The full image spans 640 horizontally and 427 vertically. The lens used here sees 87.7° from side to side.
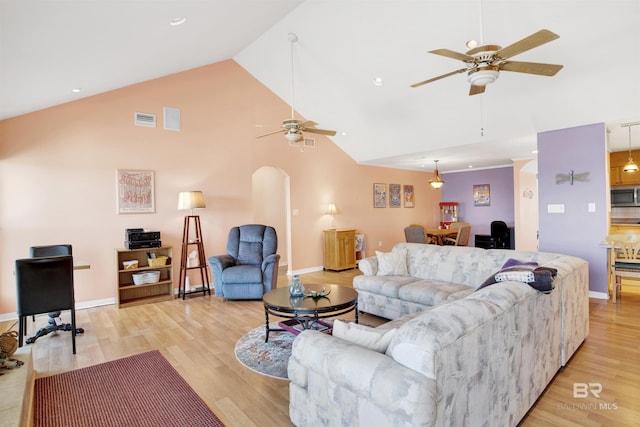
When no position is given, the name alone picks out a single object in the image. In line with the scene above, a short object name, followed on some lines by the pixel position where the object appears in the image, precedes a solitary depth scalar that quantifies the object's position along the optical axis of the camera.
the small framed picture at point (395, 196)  9.02
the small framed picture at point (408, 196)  9.42
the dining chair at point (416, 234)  7.30
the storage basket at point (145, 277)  4.83
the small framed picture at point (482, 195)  9.60
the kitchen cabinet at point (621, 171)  6.77
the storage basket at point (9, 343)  2.40
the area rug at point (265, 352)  2.76
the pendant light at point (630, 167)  6.20
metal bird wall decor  4.79
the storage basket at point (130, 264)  4.82
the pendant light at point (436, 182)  8.50
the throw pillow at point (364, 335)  1.67
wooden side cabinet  7.03
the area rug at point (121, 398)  2.16
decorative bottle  3.24
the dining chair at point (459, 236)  7.91
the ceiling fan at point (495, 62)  2.32
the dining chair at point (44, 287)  3.03
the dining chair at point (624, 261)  4.25
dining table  8.25
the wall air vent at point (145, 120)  5.11
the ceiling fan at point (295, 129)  4.19
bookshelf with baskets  4.83
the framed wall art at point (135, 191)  4.97
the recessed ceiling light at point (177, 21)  3.27
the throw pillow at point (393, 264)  4.15
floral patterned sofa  1.35
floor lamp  5.12
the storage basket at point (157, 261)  4.97
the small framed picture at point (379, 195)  8.56
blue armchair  4.83
